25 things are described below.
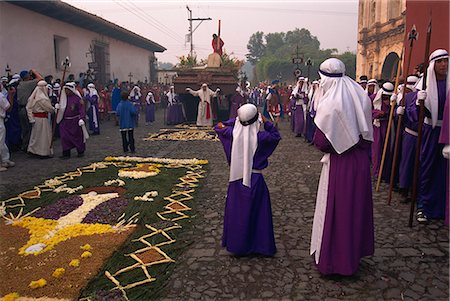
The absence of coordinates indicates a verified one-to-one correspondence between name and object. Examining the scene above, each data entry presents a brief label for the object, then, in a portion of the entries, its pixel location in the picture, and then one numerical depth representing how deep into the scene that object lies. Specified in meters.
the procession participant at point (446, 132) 4.22
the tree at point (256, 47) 80.25
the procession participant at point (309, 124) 10.65
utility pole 37.81
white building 13.02
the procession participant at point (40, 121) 8.88
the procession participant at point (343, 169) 3.34
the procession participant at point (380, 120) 6.54
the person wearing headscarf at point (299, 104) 11.98
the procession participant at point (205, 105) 15.41
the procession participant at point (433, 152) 4.68
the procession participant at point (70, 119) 8.89
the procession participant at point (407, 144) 5.27
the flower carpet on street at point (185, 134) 12.43
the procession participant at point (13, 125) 9.48
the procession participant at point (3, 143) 7.65
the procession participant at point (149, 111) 16.72
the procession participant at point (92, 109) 13.48
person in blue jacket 9.47
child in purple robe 3.90
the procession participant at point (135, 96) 17.27
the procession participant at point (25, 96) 9.76
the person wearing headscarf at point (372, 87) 7.85
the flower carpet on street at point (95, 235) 3.36
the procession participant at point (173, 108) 17.16
